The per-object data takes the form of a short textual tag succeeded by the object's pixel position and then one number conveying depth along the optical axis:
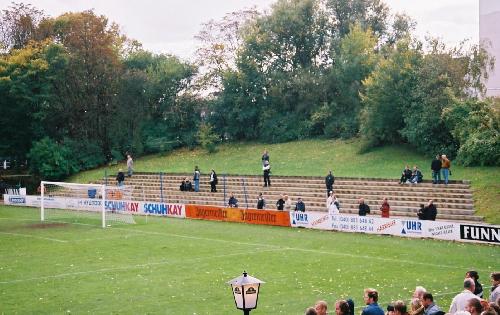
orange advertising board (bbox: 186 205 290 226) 40.47
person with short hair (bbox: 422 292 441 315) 13.64
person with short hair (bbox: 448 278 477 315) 13.90
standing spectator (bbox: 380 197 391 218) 37.84
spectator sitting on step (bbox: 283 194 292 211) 42.47
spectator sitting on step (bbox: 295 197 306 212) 40.81
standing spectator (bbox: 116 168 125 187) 56.00
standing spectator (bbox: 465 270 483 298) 15.85
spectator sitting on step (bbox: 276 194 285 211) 42.86
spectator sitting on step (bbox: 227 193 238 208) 45.75
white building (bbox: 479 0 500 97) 56.69
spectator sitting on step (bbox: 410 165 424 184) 43.62
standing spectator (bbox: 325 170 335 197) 44.50
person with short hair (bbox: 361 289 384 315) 13.71
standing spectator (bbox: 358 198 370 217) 38.19
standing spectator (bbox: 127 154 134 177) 59.81
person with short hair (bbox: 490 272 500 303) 15.08
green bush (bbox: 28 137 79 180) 68.06
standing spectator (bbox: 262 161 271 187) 49.70
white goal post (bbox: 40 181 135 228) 46.38
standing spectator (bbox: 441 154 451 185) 41.88
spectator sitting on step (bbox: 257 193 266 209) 43.72
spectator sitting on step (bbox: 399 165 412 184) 43.91
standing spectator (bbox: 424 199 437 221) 34.97
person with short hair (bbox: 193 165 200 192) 52.71
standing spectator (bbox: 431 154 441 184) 42.53
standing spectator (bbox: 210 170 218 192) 52.01
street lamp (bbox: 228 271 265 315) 11.63
